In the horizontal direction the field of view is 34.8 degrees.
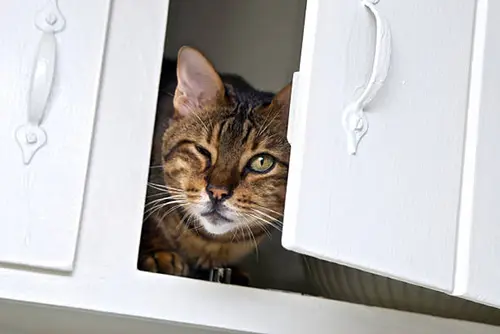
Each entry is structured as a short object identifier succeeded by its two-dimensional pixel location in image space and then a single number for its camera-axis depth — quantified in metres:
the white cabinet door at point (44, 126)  0.75
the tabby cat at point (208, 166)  0.85
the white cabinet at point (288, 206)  0.61
